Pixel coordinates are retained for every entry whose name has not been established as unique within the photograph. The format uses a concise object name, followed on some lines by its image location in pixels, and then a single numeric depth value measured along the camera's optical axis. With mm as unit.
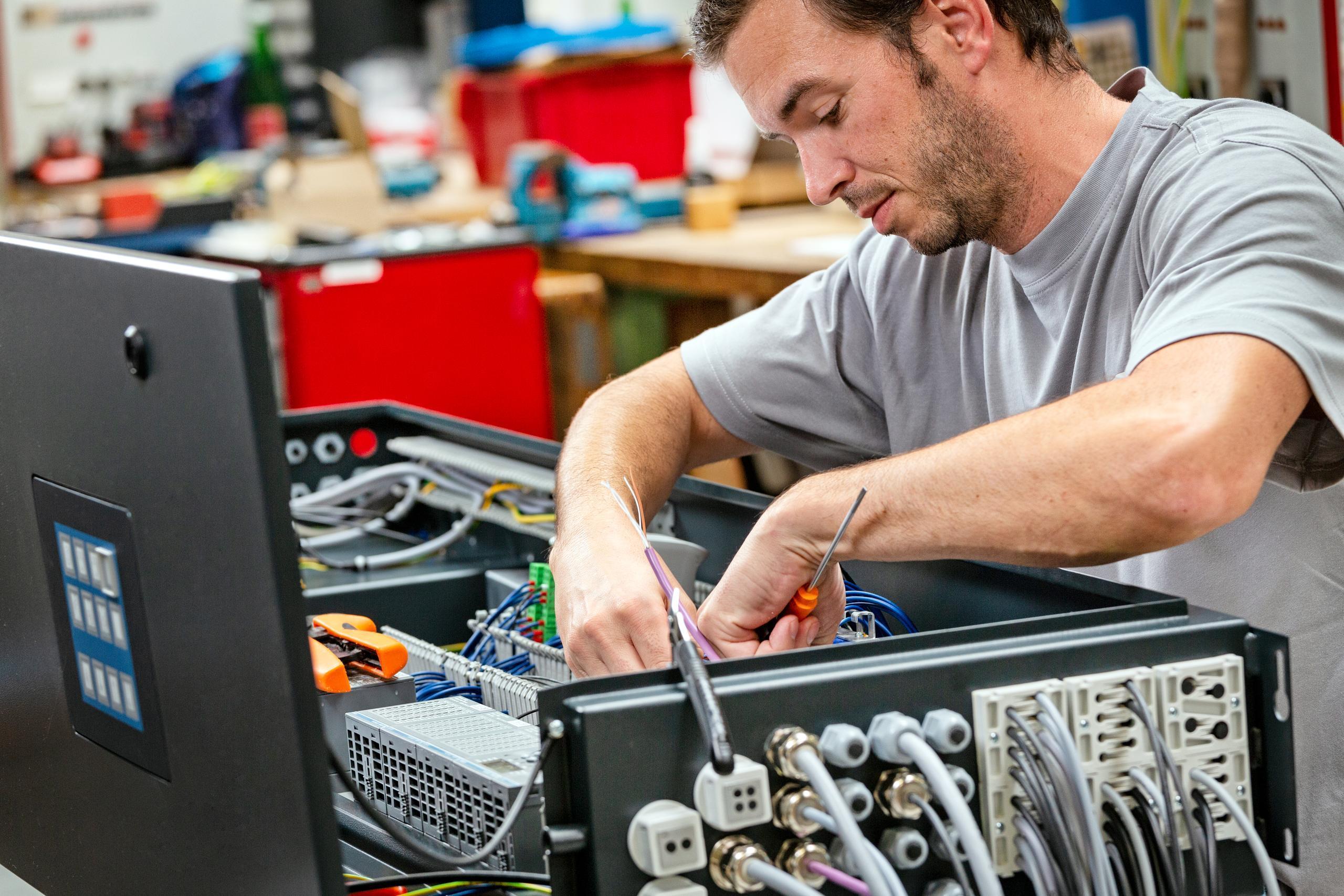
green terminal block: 2516
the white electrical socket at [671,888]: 1941
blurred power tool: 6804
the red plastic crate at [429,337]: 6076
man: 2131
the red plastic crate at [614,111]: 8022
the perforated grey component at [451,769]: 2078
